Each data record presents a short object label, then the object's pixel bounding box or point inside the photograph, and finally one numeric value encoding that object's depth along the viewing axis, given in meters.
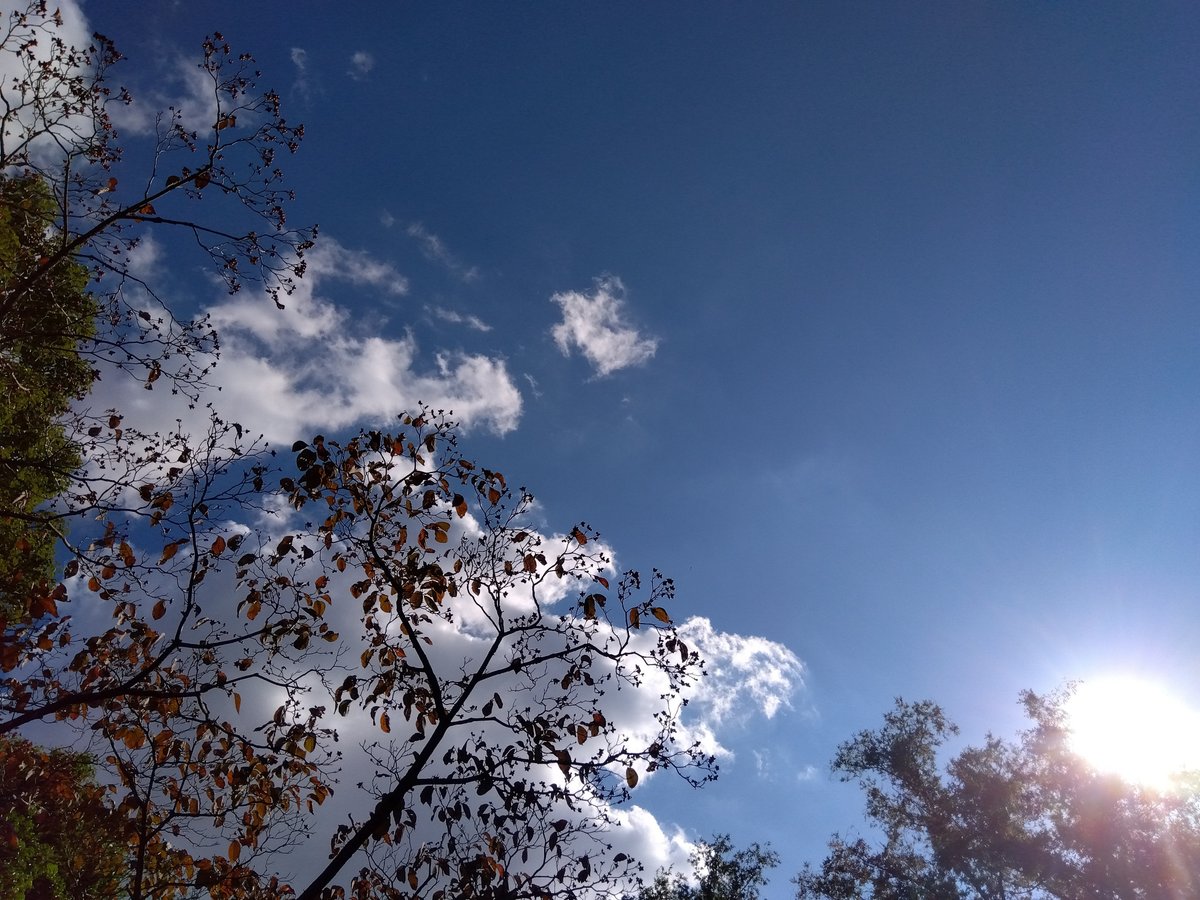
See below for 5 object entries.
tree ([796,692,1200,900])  31.58
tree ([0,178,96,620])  6.88
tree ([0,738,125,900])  16.81
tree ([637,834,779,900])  29.28
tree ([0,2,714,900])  6.86
